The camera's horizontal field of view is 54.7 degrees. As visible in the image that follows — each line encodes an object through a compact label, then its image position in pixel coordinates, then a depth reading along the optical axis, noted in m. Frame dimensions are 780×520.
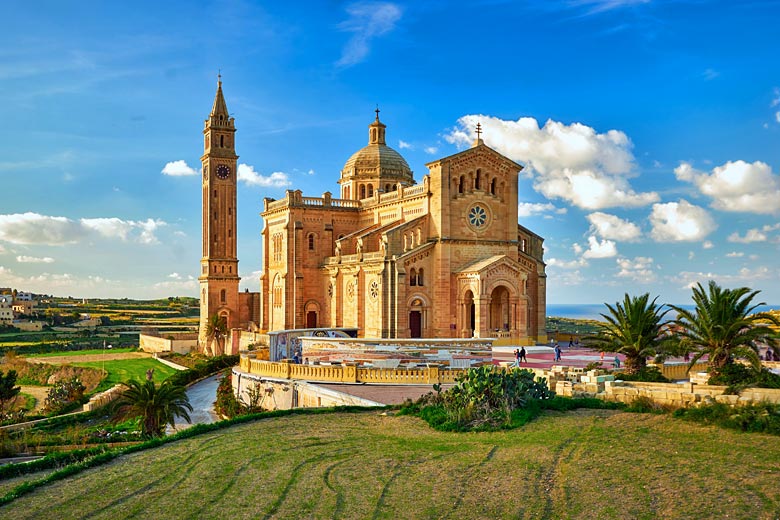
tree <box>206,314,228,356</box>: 62.47
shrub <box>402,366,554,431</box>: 19.61
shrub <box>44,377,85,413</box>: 38.25
